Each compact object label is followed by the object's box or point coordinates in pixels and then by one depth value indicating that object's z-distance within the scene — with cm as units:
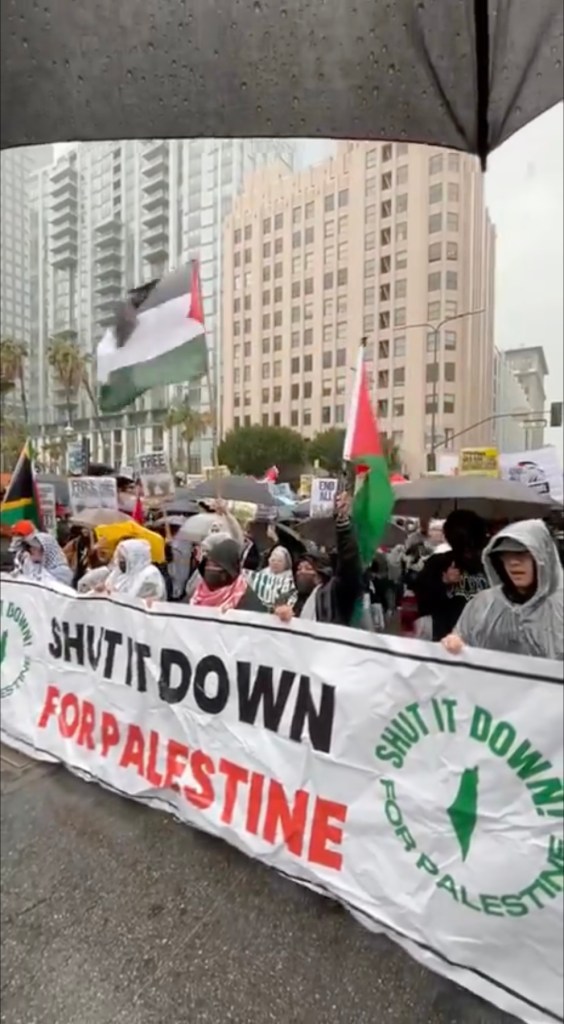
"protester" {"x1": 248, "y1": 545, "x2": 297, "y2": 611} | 265
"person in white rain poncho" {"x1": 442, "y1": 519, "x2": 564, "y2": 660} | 189
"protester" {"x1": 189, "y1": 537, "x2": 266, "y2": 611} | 283
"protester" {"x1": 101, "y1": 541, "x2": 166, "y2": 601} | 310
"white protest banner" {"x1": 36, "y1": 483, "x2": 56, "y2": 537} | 379
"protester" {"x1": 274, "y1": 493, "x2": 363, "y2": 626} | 243
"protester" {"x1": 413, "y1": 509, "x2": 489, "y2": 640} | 215
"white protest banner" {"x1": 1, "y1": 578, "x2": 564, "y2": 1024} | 179
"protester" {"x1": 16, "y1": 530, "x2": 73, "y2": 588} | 380
